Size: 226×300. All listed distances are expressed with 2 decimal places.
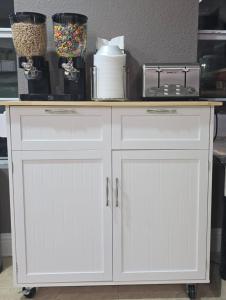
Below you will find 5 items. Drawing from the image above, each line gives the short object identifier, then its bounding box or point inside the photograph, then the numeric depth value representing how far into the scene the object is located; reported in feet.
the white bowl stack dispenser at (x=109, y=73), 5.65
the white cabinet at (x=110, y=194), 5.45
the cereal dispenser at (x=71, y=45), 5.63
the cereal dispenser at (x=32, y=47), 5.56
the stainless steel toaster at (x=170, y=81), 5.79
